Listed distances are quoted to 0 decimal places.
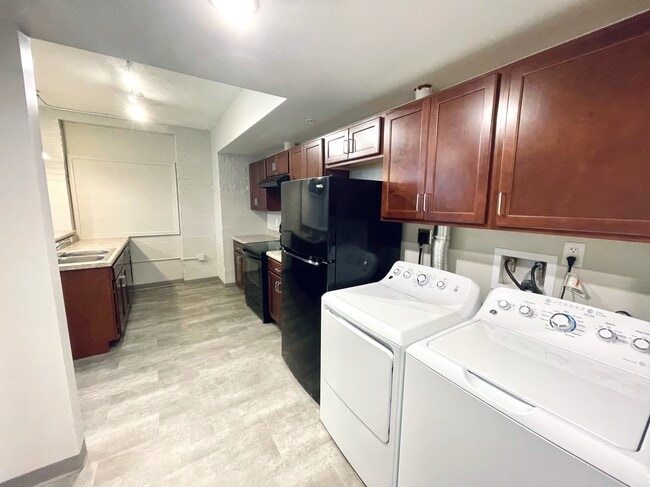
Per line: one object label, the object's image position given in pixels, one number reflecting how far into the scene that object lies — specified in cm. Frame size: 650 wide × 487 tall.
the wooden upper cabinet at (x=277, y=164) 299
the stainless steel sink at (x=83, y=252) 298
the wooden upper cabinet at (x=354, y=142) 176
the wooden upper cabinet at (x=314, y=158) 228
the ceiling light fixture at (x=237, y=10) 104
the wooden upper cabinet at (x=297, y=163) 257
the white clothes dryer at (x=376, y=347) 115
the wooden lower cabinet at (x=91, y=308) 238
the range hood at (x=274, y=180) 307
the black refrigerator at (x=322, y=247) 170
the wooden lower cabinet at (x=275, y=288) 280
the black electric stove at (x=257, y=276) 313
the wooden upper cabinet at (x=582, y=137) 83
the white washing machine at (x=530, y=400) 64
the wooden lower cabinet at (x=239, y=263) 388
